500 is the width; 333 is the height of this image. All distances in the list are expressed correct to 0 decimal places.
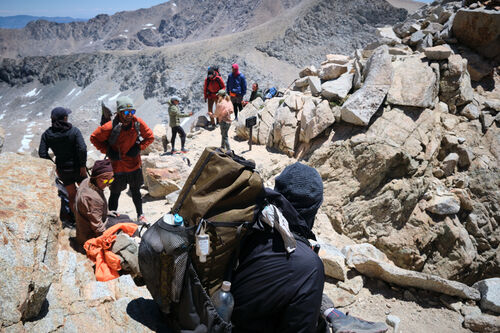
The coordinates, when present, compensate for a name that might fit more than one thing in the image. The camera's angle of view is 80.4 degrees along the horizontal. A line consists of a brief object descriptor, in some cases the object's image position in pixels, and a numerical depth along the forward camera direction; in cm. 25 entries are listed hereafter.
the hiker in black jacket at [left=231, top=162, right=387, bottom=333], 173
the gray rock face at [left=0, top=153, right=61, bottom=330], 175
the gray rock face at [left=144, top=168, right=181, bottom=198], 735
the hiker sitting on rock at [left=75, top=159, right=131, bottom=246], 373
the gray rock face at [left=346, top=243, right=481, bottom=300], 402
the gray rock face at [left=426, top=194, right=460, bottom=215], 593
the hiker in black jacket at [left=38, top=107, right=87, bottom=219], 458
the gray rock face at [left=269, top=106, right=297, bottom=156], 828
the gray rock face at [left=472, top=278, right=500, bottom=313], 384
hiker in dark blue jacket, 1135
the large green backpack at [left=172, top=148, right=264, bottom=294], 169
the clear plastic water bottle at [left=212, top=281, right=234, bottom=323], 177
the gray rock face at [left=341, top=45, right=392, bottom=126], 674
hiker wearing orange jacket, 466
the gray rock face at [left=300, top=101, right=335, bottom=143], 727
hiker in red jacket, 1080
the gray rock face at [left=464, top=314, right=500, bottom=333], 356
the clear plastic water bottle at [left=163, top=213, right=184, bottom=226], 173
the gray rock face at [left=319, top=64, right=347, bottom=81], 892
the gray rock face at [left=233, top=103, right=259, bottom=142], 1059
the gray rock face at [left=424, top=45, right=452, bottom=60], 731
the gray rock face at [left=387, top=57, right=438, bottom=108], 690
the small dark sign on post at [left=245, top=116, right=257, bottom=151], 877
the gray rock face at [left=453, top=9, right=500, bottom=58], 797
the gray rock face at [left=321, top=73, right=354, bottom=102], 768
